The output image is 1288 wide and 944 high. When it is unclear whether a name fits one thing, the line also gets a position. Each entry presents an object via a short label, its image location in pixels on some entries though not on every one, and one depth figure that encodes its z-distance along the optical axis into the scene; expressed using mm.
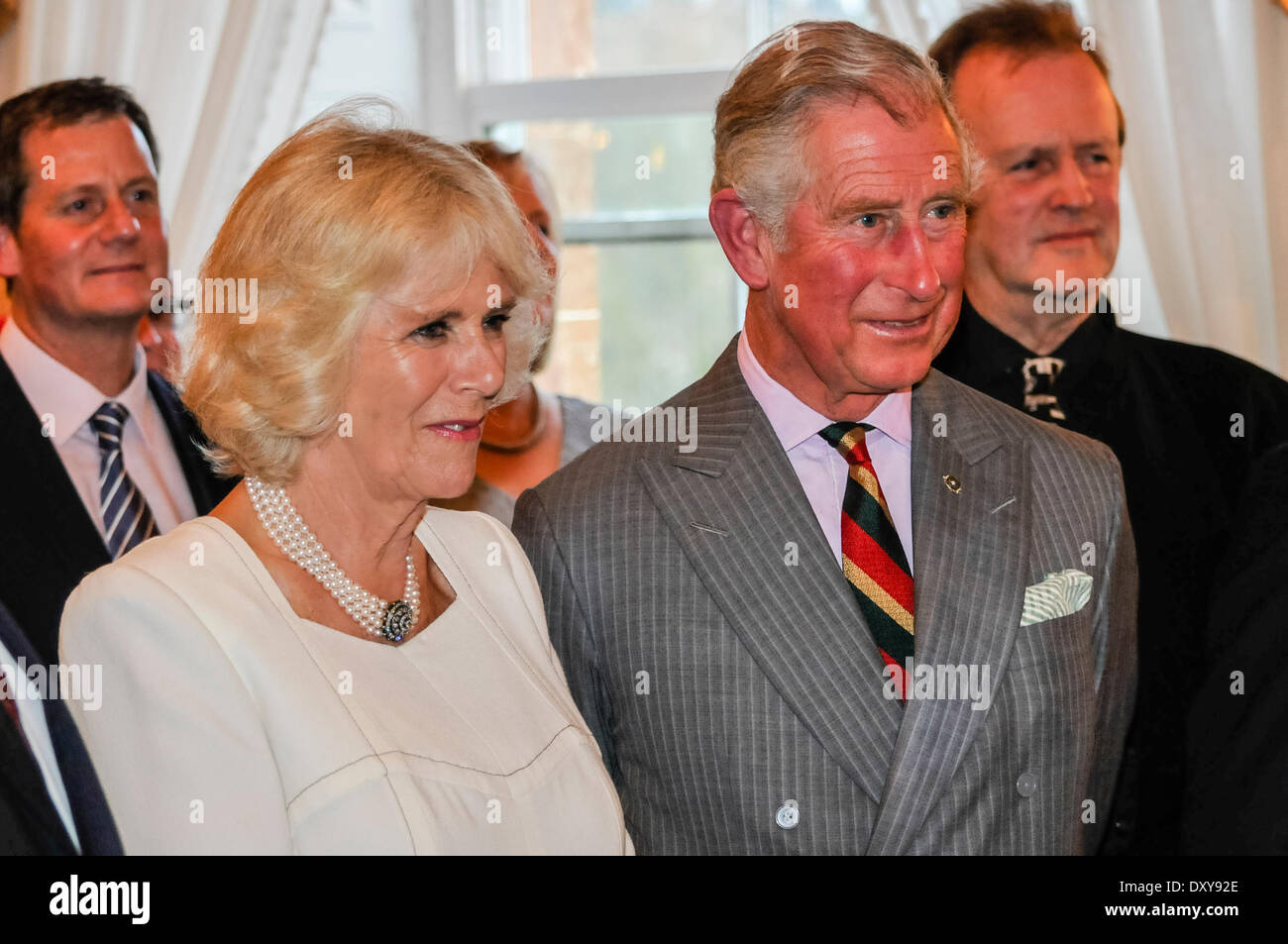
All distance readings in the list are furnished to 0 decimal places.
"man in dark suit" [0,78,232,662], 2697
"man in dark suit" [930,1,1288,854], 2447
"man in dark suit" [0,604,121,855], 1508
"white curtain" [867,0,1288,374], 3607
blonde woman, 1501
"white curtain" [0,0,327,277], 4012
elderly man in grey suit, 1791
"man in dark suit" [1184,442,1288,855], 1688
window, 4332
